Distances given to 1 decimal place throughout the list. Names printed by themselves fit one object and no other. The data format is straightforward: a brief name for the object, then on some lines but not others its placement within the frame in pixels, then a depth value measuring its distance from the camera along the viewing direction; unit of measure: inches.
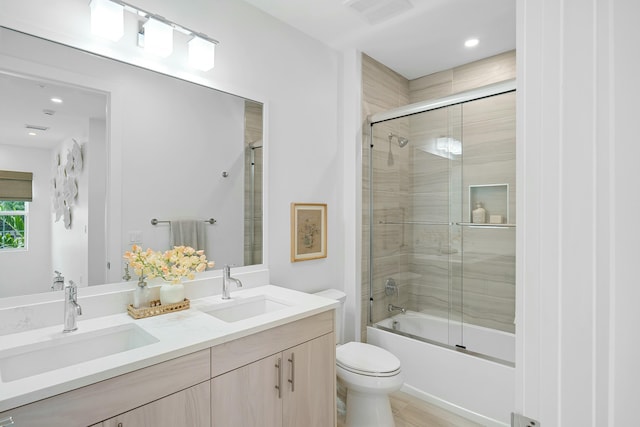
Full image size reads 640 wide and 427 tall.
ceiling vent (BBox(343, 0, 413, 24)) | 80.5
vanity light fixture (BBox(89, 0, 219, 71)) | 57.4
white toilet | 72.9
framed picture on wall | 91.5
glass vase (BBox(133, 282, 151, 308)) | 60.2
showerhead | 108.3
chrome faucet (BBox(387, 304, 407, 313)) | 111.8
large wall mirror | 53.6
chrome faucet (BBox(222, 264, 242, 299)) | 71.2
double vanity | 38.4
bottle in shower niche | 99.5
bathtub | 80.7
